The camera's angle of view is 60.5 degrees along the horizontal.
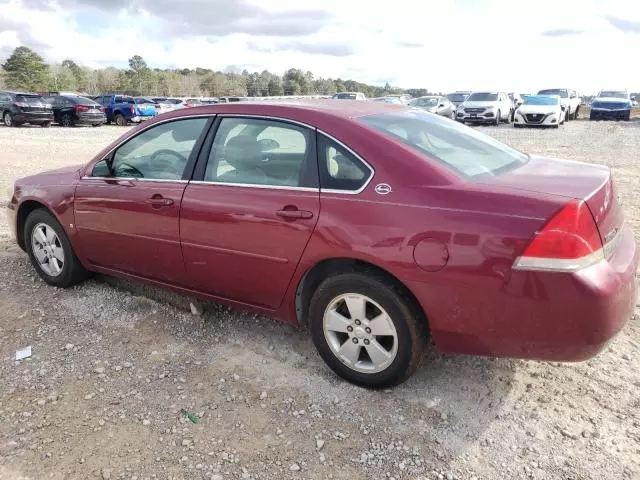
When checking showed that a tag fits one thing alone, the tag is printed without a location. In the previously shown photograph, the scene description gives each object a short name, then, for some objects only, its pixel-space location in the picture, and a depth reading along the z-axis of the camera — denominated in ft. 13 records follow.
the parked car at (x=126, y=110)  91.81
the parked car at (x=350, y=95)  97.75
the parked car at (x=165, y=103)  96.52
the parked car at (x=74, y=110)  84.17
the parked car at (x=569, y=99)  96.16
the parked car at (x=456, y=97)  110.11
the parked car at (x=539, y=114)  76.18
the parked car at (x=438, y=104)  86.09
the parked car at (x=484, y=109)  80.48
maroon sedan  8.21
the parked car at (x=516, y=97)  116.12
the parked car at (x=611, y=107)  93.40
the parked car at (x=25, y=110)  79.00
